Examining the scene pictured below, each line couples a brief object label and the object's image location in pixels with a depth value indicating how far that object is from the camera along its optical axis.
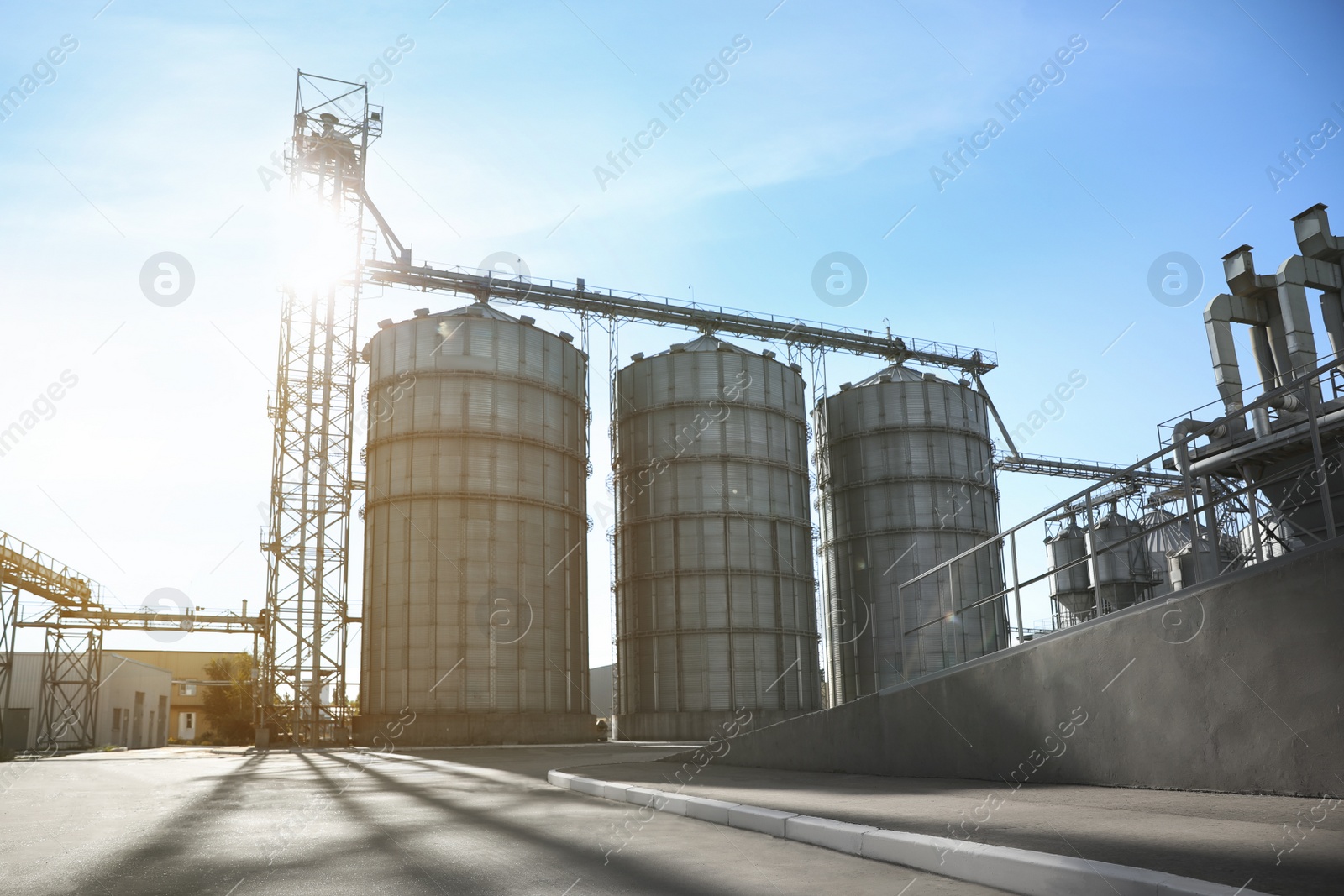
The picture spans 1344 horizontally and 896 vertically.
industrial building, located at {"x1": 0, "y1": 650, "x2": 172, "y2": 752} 47.00
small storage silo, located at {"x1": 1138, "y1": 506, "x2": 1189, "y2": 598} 45.67
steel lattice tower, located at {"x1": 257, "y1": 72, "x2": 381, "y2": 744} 35.69
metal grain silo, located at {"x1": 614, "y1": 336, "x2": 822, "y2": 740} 35.62
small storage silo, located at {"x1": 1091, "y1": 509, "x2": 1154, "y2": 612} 41.81
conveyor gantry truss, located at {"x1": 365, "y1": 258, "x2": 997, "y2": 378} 39.69
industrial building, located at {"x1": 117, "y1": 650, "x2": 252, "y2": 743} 83.50
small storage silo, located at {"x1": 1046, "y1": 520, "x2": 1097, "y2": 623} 43.97
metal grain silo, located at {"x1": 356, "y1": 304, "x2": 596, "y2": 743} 31.50
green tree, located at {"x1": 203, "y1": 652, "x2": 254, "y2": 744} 59.28
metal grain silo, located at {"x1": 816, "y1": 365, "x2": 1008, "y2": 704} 38.81
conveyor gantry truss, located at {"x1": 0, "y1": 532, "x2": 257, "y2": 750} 45.09
